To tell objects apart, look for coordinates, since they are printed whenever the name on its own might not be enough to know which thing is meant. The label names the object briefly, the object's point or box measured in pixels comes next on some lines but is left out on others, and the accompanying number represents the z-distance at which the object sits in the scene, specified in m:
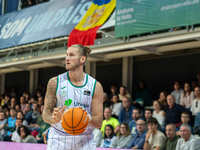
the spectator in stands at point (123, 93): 11.29
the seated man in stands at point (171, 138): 7.80
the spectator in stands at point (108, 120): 10.02
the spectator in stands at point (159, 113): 9.20
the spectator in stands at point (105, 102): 11.41
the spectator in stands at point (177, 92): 10.04
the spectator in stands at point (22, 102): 14.49
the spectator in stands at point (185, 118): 8.26
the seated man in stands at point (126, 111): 10.19
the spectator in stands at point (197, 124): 8.51
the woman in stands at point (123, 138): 8.95
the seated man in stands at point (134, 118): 9.43
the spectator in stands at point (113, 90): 11.67
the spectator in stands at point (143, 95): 11.32
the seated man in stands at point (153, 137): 7.99
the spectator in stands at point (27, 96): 15.43
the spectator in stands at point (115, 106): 10.82
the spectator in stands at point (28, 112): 13.05
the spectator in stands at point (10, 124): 12.80
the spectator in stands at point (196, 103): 8.99
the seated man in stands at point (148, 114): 9.32
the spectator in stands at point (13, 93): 17.94
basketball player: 3.84
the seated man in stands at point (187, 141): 7.35
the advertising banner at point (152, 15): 8.67
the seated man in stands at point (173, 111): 8.96
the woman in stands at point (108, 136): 9.33
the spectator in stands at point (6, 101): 15.85
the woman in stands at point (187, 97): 9.57
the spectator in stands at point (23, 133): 10.67
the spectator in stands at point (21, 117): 12.55
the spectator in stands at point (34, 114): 12.91
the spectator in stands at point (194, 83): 10.03
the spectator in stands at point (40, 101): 13.39
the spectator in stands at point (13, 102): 15.05
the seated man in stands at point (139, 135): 8.54
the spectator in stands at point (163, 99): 9.66
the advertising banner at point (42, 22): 12.58
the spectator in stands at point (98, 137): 9.57
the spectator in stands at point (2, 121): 13.20
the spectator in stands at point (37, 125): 12.28
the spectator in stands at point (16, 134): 11.47
